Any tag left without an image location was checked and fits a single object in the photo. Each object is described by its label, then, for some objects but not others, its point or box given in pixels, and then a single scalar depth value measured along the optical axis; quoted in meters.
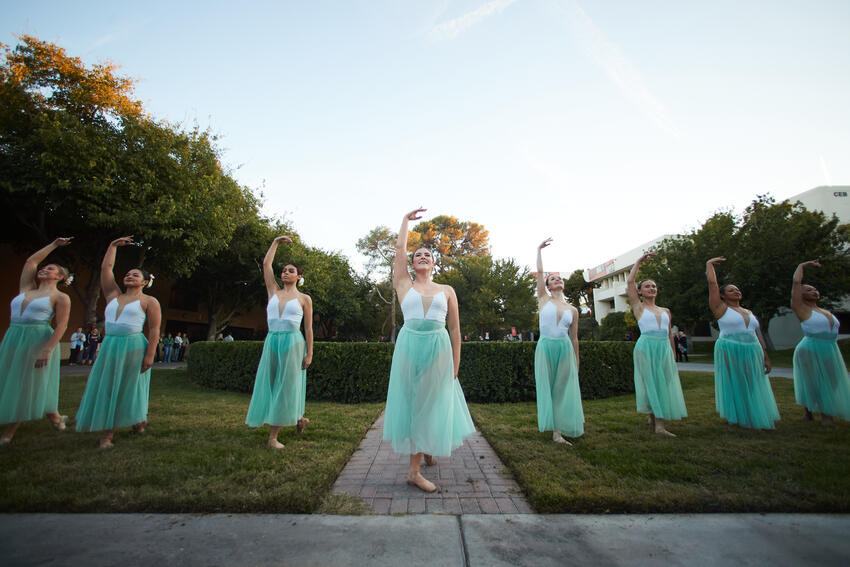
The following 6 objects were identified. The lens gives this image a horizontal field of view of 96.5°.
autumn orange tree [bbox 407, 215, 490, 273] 49.78
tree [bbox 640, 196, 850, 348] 21.62
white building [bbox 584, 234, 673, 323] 48.53
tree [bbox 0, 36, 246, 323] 13.12
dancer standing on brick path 3.51
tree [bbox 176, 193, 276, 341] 22.48
